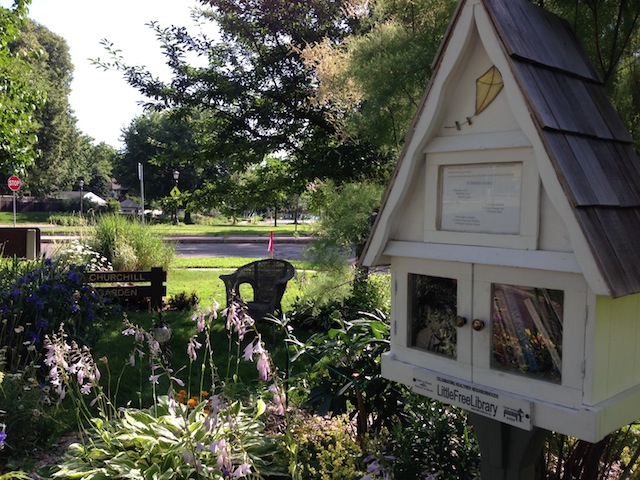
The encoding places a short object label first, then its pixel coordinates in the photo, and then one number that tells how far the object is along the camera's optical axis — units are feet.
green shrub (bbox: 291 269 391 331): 18.69
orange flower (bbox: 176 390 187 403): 11.42
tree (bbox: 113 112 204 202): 134.82
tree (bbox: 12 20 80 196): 117.08
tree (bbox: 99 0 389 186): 23.99
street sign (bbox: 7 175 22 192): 65.90
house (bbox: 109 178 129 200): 253.61
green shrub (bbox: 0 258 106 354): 16.15
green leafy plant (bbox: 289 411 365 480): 9.25
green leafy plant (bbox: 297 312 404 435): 10.45
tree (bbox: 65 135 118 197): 174.42
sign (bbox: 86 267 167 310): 26.43
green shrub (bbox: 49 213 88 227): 36.48
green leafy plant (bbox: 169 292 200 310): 27.81
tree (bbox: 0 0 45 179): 23.77
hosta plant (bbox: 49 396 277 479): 9.53
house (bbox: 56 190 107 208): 153.28
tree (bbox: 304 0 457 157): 11.44
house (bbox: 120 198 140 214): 162.89
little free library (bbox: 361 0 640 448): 5.69
